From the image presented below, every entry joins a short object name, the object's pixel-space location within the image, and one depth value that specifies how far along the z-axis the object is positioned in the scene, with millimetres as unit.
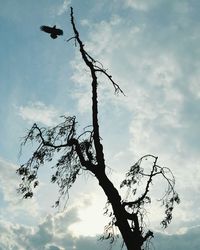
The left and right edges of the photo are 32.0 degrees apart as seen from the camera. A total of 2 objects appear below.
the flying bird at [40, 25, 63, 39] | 13172
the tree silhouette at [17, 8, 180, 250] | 11516
